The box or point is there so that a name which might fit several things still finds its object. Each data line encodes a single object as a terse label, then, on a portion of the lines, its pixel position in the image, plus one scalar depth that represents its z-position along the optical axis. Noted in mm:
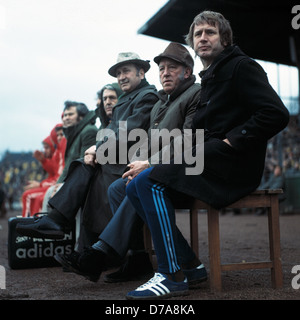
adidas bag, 3984
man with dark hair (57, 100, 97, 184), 4875
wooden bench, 2562
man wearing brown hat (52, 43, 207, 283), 2832
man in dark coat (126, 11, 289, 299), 2443
